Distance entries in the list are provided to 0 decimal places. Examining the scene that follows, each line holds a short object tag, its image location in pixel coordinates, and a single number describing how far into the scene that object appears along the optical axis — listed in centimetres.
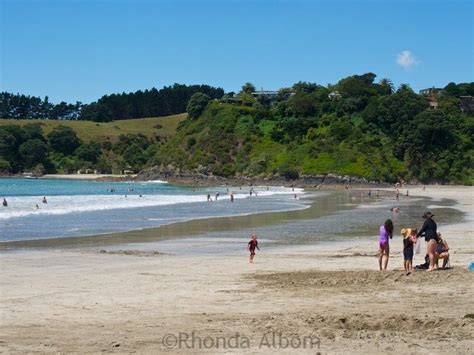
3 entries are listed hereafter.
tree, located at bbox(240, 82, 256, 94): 15675
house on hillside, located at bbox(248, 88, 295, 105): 14812
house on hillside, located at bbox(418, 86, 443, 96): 14424
